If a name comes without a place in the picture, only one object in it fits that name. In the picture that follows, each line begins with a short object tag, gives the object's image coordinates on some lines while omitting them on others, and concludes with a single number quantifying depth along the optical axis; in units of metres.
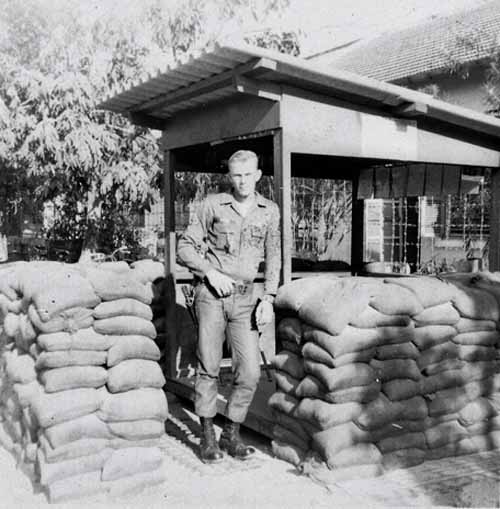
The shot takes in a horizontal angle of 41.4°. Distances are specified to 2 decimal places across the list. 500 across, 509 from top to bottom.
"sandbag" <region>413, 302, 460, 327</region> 4.46
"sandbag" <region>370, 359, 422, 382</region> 4.30
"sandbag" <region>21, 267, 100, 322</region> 4.09
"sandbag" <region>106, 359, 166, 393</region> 4.12
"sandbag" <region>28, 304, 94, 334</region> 4.10
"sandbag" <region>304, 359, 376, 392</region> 4.06
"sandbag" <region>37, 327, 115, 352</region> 4.07
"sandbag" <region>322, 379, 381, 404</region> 4.09
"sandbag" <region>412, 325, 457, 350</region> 4.46
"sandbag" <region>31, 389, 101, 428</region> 3.92
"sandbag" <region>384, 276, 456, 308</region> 4.47
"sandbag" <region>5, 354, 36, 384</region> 4.34
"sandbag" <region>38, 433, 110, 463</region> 3.91
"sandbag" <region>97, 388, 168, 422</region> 4.06
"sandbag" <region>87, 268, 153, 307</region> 4.31
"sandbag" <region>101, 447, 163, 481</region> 3.99
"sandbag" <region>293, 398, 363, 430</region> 4.07
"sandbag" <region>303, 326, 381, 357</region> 4.07
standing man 4.49
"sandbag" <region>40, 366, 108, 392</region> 4.02
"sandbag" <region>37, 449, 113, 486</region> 3.88
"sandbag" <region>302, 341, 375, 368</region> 4.09
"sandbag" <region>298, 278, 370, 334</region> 4.09
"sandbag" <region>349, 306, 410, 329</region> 4.17
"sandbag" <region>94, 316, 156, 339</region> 4.24
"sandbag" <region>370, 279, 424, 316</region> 4.25
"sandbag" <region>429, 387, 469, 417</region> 4.53
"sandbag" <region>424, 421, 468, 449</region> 4.50
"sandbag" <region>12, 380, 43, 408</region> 4.13
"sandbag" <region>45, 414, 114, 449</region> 3.91
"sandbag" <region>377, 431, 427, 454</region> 4.30
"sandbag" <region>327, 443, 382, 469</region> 4.09
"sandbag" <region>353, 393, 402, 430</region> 4.18
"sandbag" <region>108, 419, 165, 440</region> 4.06
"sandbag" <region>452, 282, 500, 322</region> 4.61
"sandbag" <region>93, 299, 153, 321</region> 4.25
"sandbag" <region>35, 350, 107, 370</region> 4.05
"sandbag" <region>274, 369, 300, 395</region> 4.46
